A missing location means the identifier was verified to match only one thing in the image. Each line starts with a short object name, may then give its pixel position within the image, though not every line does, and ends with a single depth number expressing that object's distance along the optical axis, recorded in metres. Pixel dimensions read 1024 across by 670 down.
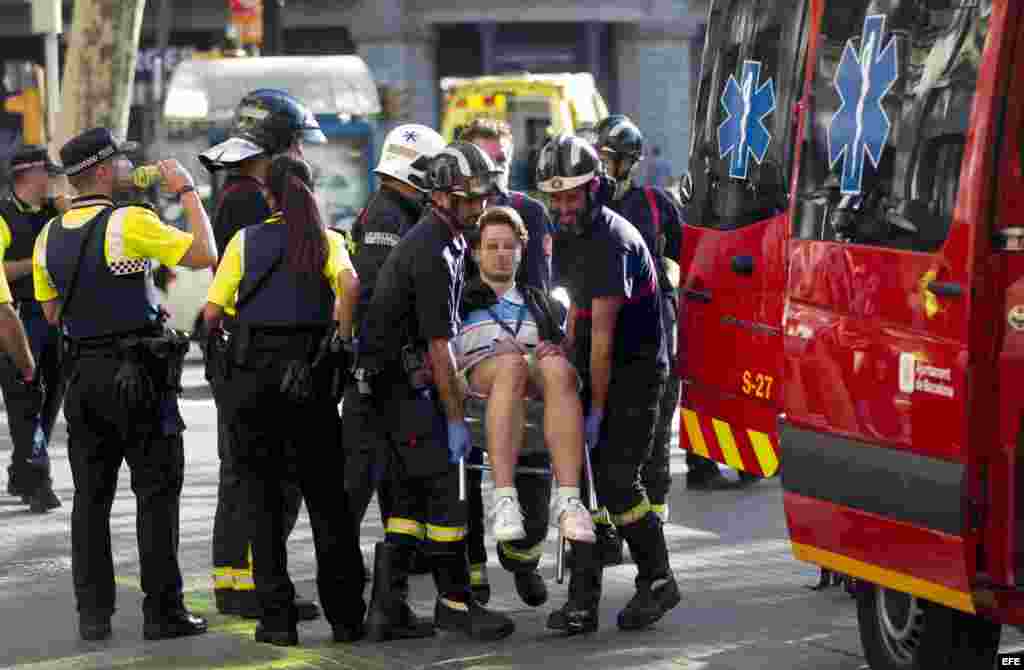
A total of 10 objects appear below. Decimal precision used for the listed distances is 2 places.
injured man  15.76
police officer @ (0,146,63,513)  23.59
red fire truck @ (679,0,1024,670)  12.30
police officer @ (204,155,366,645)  15.53
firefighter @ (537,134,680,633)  16.02
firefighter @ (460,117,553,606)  17.09
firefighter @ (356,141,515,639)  15.70
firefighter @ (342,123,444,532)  17.42
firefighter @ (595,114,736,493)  19.55
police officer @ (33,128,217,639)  16.30
